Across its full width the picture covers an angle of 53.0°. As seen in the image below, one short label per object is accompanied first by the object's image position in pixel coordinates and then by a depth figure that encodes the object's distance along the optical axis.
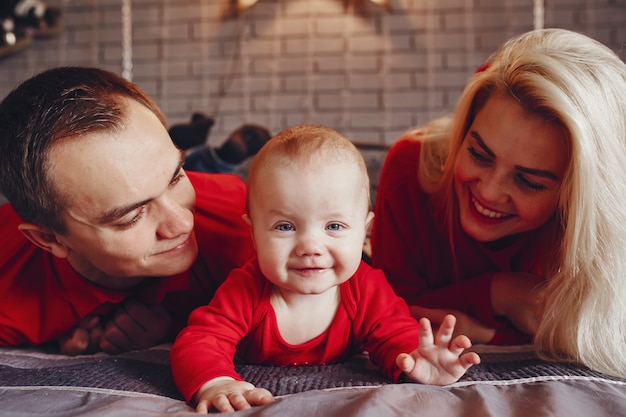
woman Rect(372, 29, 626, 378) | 1.05
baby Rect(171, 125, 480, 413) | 0.87
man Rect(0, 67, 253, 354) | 1.00
